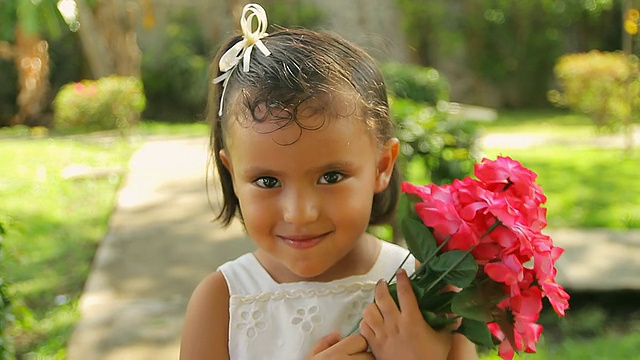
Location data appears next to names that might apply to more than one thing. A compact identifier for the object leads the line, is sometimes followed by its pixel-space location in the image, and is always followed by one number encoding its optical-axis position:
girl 1.46
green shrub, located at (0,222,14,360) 2.06
